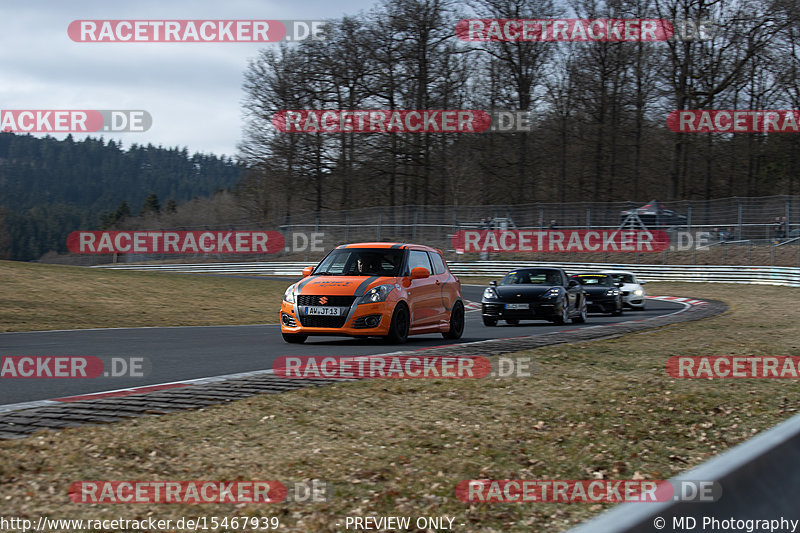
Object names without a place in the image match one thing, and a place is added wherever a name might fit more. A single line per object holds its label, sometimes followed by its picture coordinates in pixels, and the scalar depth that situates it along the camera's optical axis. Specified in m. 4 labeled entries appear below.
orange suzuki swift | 13.47
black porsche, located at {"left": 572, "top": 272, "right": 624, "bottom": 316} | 25.31
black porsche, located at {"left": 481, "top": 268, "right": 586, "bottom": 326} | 19.89
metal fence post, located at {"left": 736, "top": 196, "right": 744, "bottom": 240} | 42.09
